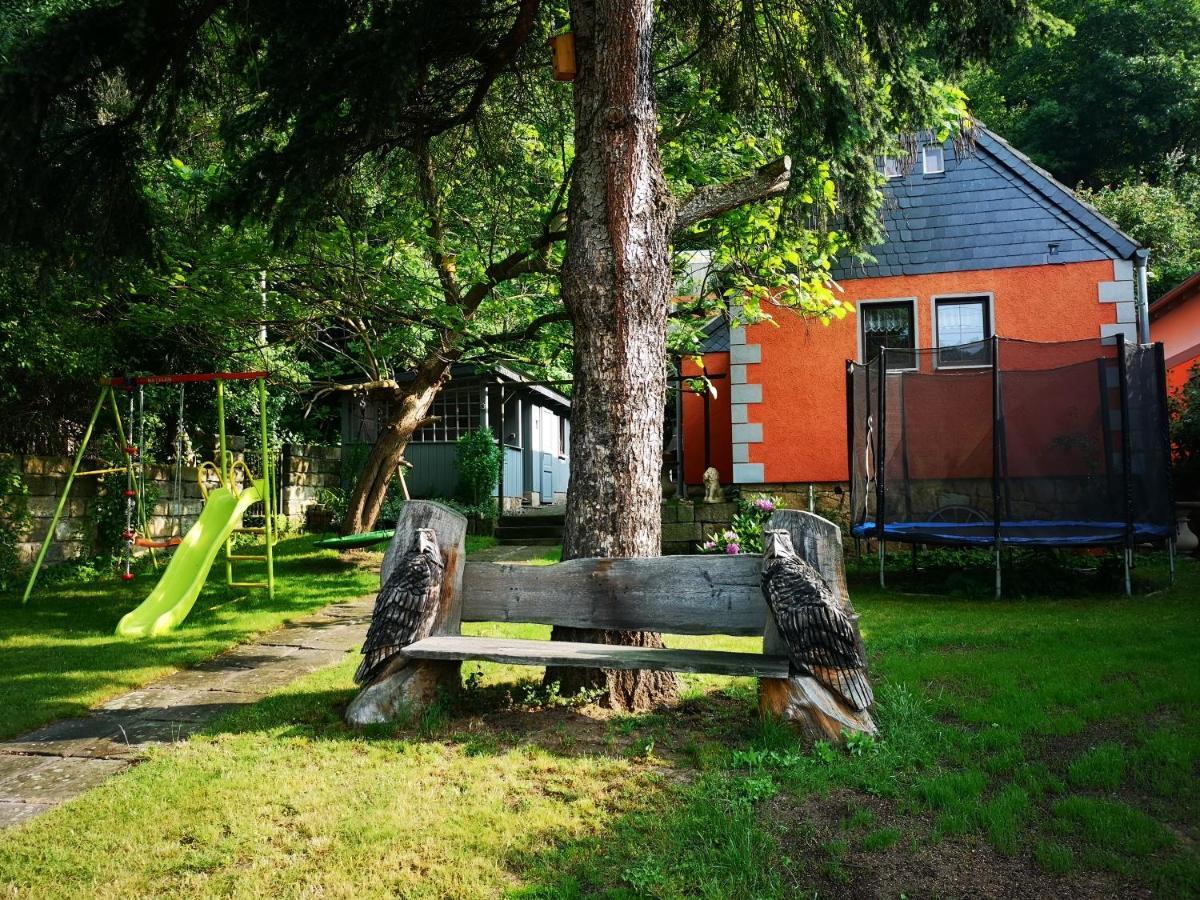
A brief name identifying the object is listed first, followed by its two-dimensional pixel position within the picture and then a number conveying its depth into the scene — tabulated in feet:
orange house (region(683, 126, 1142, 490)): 37.19
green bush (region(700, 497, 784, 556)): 33.83
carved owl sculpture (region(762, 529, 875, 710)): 12.27
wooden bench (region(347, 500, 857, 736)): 13.29
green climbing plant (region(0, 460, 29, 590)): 31.86
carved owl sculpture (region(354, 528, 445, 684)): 14.01
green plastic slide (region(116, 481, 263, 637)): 23.18
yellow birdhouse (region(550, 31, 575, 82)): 16.07
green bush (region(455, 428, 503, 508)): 54.60
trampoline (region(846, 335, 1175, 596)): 27.12
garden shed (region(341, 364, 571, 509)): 59.47
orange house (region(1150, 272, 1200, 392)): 45.71
